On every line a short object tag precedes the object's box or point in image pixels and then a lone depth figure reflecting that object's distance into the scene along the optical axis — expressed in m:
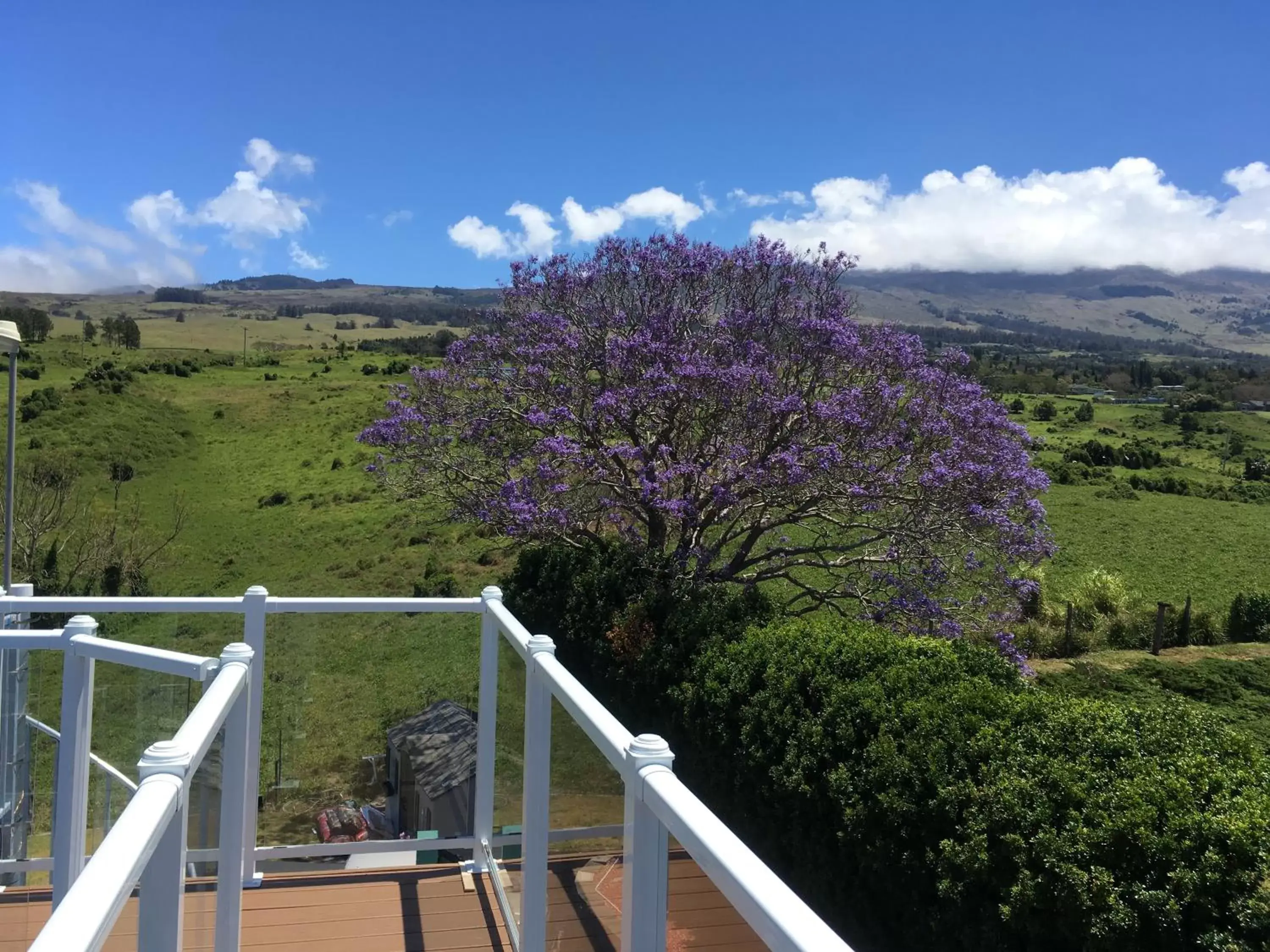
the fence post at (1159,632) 12.64
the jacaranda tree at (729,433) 7.04
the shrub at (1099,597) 13.67
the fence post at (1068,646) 12.89
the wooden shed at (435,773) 3.63
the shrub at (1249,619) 13.77
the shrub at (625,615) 5.75
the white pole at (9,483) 5.75
